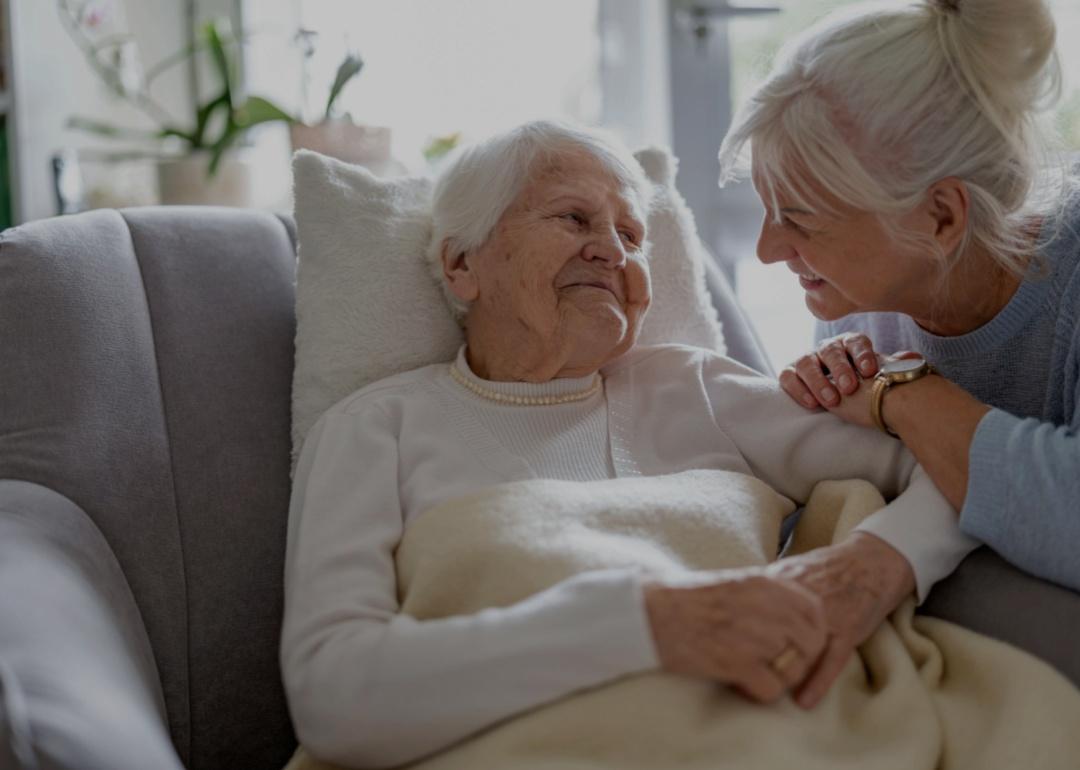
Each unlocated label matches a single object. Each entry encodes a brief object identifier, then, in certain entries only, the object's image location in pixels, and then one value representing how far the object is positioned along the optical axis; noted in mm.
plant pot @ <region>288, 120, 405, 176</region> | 2568
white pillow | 1541
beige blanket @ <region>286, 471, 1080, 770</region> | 1072
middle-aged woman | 1339
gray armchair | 1248
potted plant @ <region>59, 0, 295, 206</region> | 2676
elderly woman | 1085
